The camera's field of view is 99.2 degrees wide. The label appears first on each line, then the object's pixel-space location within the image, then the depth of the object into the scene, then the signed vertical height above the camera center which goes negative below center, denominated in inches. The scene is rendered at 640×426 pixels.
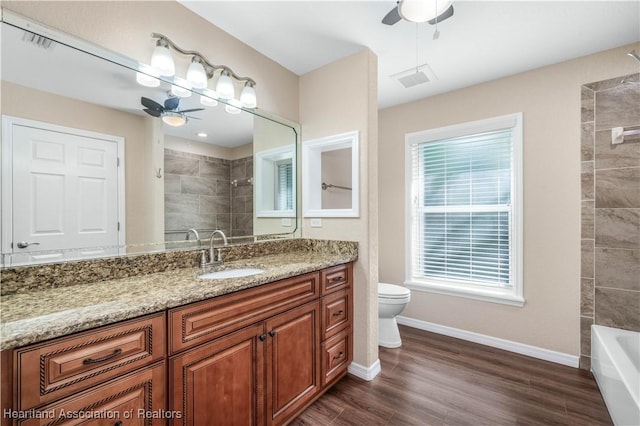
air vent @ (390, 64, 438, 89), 83.0 +43.2
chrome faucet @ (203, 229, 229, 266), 68.4 -9.9
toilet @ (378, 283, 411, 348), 96.4 -35.2
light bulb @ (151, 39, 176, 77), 58.5 +33.4
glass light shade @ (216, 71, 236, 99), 72.1 +34.1
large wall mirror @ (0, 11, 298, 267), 44.7 +11.5
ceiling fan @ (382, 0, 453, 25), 53.9 +41.7
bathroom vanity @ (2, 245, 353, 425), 31.1 -21.6
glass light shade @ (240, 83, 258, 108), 78.4 +34.1
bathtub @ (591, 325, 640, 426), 54.5 -36.4
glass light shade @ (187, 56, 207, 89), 64.9 +33.7
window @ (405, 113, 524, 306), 97.9 +1.4
